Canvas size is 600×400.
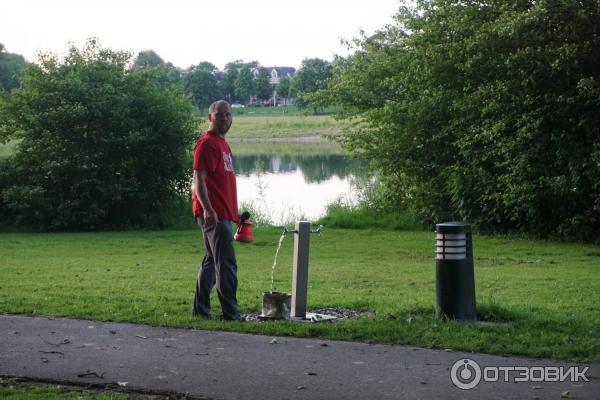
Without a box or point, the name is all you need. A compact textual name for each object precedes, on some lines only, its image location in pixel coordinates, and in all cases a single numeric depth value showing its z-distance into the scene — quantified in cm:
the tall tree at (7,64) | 8172
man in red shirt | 927
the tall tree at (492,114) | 1830
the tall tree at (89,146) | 2347
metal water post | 966
